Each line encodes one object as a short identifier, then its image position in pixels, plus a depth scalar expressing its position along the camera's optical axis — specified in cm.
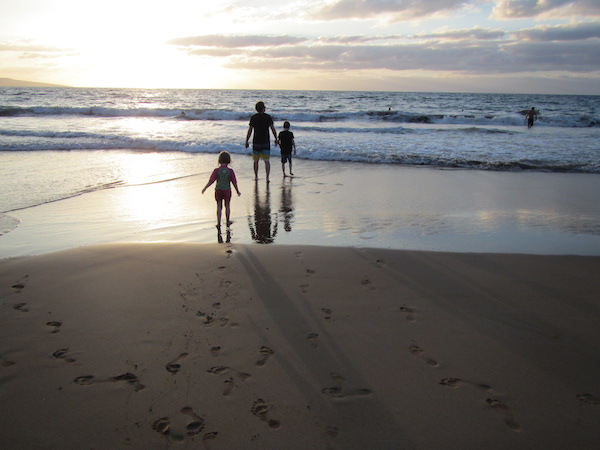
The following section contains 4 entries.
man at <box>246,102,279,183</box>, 1025
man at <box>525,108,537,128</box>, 2956
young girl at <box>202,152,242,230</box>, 672
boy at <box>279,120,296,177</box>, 1102
